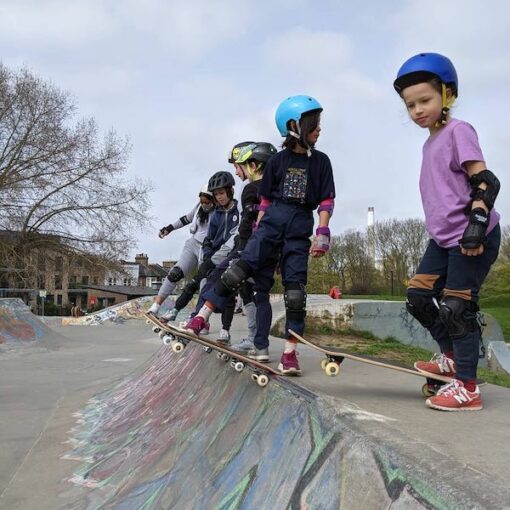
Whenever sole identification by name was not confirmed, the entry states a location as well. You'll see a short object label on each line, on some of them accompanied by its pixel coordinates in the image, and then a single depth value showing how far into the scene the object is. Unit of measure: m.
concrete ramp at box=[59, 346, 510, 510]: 1.23
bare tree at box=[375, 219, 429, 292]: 44.44
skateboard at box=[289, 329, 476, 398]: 2.51
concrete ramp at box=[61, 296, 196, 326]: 17.53
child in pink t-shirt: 2.24
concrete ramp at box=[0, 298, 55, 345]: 9.03
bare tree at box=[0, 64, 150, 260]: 22.78
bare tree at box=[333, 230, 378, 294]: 46.46
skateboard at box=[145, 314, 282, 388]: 2.58
